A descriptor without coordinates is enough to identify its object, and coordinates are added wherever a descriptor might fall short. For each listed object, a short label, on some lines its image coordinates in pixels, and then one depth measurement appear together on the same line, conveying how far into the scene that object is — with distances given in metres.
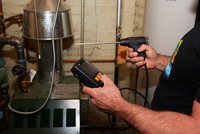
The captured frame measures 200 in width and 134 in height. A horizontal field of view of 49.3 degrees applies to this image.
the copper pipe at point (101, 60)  1.79
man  0.67
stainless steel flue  1.19
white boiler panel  1.28
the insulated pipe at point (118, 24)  1.35
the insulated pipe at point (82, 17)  1.61
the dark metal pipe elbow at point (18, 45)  1.32
